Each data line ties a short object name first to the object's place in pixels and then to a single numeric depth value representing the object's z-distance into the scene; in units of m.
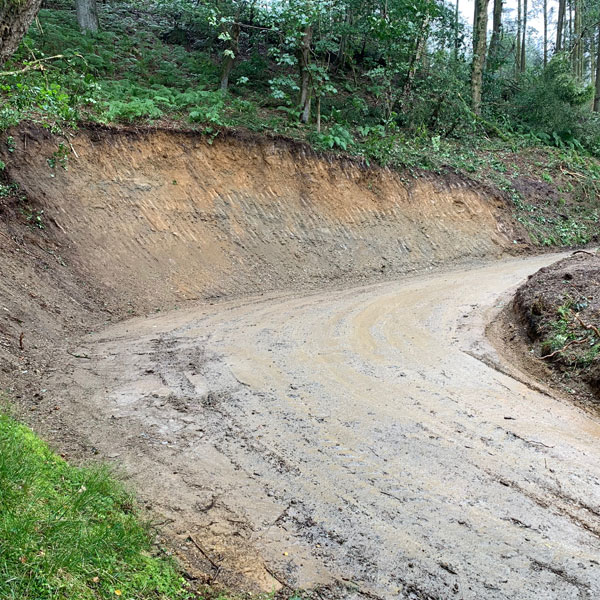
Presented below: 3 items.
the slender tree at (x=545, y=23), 40.65
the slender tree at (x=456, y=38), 23.25
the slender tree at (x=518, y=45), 34.41
